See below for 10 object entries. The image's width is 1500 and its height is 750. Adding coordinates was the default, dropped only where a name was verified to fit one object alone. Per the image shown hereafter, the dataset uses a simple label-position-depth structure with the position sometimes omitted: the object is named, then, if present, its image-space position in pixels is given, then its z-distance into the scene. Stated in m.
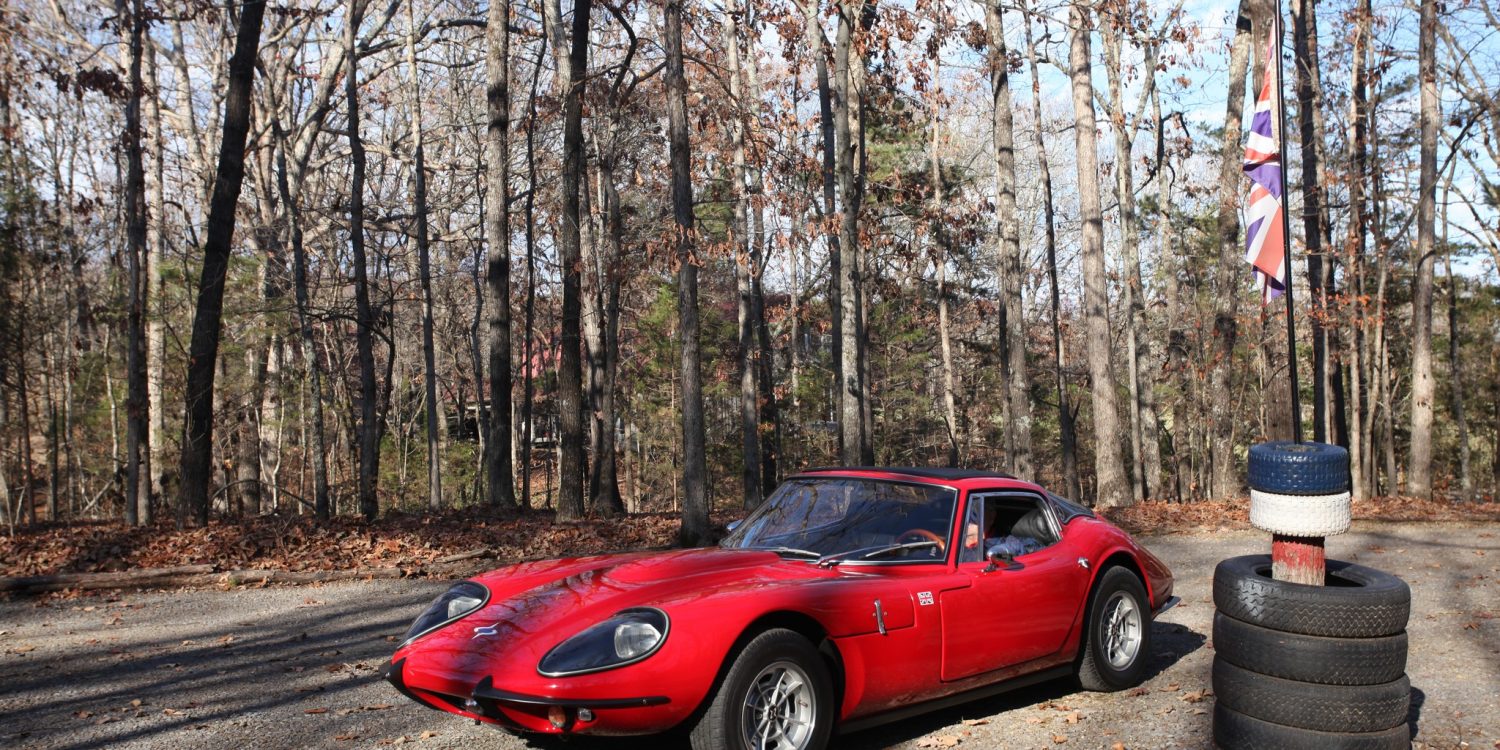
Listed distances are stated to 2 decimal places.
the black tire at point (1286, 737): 4.27
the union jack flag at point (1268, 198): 5.69
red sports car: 4.10
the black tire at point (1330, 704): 4.28
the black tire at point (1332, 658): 4.28
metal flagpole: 5.12
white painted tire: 4.31
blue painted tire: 4.29
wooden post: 4.52
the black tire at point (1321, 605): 4.29
